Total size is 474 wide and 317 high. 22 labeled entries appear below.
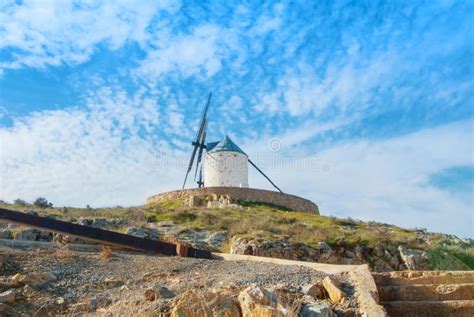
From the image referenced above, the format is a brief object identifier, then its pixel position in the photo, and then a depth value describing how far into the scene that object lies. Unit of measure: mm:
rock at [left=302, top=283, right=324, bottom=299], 5691
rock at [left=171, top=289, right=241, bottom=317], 4793
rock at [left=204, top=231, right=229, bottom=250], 18184
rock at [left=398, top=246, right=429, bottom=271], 18969
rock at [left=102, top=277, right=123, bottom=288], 6764
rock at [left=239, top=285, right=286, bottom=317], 4559
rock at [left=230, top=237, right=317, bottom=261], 17172
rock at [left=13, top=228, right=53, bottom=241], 13782
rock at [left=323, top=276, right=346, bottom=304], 5641
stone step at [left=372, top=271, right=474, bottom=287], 6965
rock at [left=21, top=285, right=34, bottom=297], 6130
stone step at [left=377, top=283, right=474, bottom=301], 6363
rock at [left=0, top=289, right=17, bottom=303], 5777
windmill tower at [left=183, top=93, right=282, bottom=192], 41000
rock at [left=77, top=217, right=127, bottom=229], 19703
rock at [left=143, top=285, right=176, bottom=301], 5500
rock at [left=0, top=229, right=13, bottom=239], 13351
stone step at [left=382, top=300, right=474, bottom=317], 5832
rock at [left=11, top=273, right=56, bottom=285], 6574
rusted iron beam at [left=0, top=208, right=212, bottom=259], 9969
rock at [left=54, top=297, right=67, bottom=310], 5803
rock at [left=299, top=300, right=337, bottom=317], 4879
